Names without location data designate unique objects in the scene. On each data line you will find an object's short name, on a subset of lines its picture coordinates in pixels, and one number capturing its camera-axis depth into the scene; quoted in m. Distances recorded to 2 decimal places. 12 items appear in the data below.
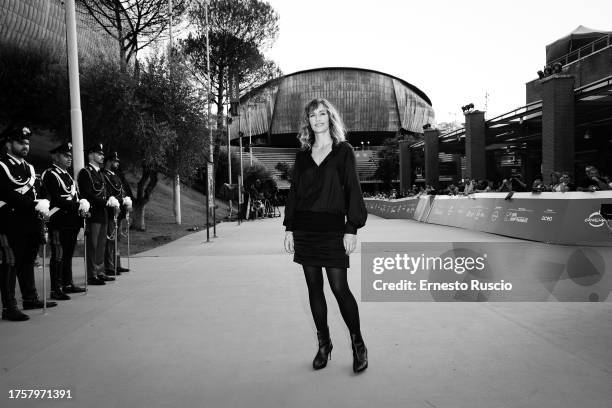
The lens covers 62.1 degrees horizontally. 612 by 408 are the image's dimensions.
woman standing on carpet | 3.64
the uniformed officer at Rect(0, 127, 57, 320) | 5.30
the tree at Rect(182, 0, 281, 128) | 33.72
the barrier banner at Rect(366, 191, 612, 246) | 10.55
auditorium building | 99.44
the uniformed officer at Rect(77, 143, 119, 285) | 7.30
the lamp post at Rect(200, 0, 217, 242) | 15.04
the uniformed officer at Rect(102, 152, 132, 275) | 7.91
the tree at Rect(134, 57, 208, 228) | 16.56
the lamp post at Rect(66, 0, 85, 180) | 11.76
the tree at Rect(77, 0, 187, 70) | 24.17
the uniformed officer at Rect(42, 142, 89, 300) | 6.48
